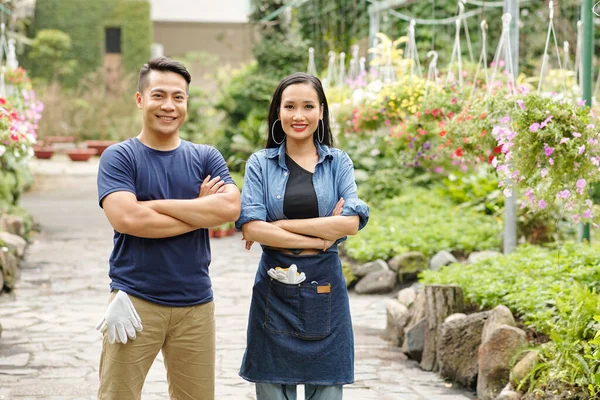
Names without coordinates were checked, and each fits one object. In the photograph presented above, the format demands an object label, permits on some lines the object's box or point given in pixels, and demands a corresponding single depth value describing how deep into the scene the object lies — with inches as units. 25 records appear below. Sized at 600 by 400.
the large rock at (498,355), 187.6
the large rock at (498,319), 195.5
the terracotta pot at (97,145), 863.1
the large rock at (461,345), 203.8
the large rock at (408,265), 321.7
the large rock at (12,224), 386.3
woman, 131.9
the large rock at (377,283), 316.5
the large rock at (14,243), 345.7
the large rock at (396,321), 244.5
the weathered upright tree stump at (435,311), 218.5
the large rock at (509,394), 174.9
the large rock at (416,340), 226.8
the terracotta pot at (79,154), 812.0
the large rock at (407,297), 261.6
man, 123.0
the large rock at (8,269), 309.6
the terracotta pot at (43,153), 804.4
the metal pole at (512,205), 289.3
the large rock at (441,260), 319.0
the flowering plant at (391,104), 307.9
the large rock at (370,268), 325.1
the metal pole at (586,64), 242.5
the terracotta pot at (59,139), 868.7
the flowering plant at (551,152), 191.8
